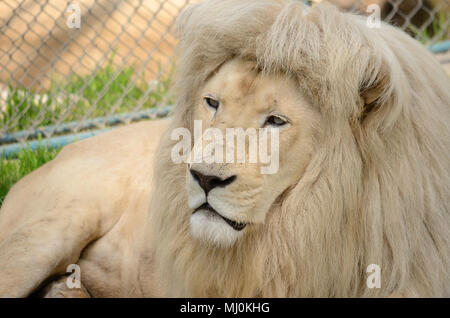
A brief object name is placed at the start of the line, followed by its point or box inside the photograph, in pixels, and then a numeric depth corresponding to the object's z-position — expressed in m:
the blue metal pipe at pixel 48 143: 4.97
